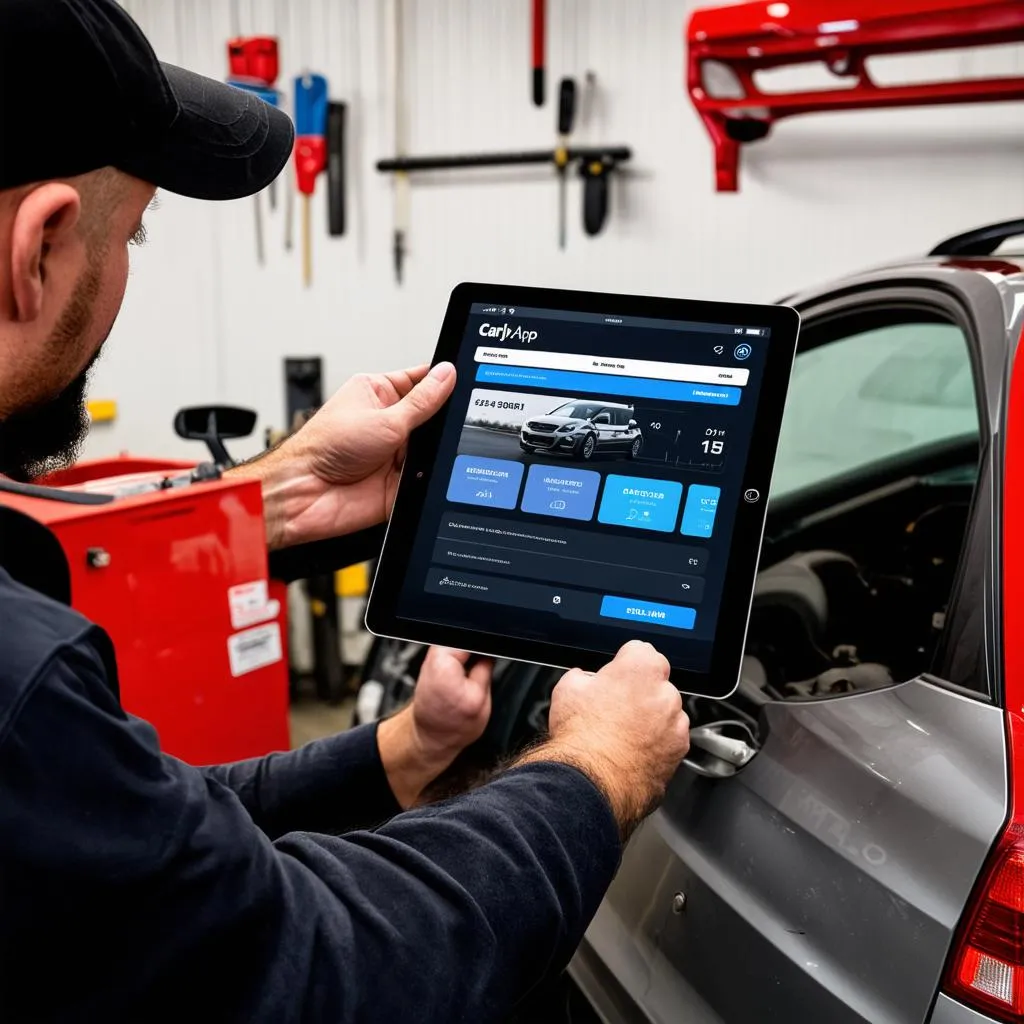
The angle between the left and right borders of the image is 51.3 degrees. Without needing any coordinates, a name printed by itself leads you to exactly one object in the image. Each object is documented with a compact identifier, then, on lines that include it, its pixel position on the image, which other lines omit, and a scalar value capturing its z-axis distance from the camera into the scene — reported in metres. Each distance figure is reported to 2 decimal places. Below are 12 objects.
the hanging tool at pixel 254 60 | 3.50
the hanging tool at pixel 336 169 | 3.51
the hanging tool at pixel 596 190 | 3.07
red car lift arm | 1.93
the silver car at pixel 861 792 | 0.91
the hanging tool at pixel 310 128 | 3.48
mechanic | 0.65
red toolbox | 1.91
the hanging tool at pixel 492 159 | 3.06
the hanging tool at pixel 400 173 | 3.39
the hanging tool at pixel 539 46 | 3.06
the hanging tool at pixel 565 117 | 3.08
